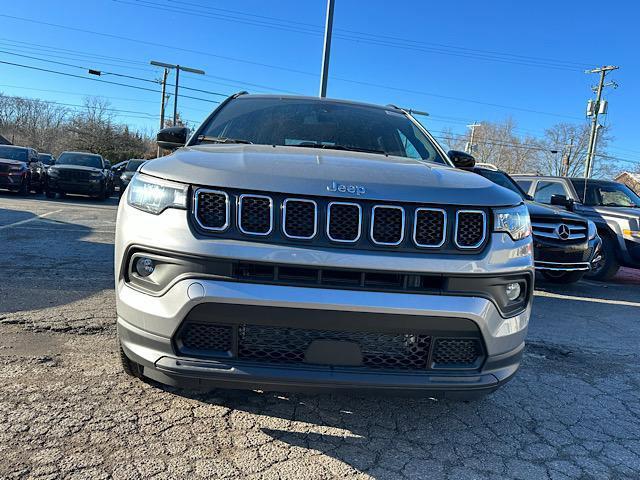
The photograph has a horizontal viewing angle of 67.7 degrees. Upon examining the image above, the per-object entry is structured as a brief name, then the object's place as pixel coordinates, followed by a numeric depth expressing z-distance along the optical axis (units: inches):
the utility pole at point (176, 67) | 1141.4
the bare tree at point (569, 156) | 2263.8
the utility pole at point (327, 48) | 476.7
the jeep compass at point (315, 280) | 76.6
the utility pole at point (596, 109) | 1330.0
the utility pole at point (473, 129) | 2346.9
